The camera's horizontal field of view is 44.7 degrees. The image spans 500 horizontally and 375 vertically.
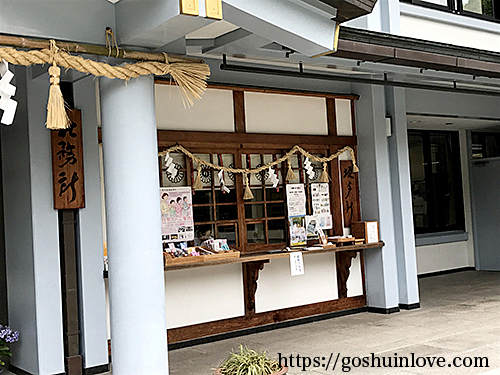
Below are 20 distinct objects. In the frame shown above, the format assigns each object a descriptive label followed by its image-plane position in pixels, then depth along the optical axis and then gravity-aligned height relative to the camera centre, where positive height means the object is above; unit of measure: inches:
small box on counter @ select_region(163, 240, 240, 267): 234.8 -15.5
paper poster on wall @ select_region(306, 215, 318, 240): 287.3 -8.4
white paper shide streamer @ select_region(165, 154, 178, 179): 242.2 +20.9
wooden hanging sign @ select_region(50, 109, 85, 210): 209.6 +20.2
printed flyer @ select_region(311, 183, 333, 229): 291.0 +1.9
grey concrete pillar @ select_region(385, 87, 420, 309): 306.7 -0.1
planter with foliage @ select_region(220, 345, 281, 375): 142.9 -36.4
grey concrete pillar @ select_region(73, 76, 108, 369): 215.3 -9.5
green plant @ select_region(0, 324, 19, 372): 206.1 -38.1
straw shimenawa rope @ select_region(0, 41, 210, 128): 134.3 +36.9
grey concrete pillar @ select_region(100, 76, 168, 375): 150.0 -3.7
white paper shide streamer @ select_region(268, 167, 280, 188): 273.0 +15.3
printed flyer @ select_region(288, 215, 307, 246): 279.3 -9.5
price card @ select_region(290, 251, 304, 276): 260.5 -23.0
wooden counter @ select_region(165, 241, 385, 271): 235.8 -18.9
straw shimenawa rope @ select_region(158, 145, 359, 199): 247.1 +23.4
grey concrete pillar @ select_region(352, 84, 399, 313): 299.6 +5.9
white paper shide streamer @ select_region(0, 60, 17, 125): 128.6 +28.0
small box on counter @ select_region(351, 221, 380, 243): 294.7 -12.0
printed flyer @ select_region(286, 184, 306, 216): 281.4 +5.0
